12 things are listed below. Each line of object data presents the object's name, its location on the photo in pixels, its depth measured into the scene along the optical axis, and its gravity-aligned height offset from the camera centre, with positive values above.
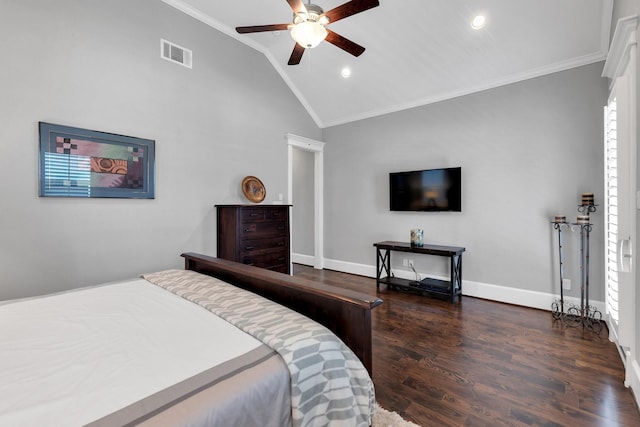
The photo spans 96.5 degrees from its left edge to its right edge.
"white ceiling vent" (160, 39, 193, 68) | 3.29 +1.88
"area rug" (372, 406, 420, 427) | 1.59 -1.20
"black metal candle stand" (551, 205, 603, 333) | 2.94 -0.99
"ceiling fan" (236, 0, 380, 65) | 2.12 +1.51
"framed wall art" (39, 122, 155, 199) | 2.52 +0.47
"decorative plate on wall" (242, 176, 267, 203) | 4.09 +0.32
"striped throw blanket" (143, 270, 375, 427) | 1.08 -0.63
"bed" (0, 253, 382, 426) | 0.85 -0.55
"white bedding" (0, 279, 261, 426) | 0.84 -0.55
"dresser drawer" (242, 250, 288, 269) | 3.57 -0.64
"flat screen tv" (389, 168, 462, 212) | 3.97 +0.29
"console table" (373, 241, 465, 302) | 3.66 -0.90
